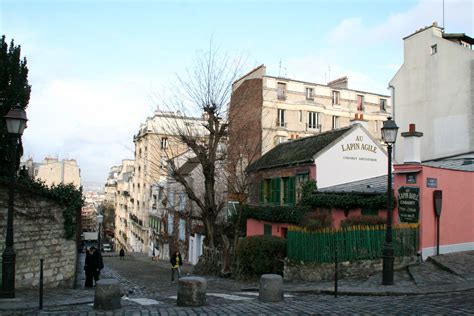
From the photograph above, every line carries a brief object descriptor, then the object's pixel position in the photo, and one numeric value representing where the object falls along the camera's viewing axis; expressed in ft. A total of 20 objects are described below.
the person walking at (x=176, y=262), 64.04
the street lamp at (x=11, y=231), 34.06
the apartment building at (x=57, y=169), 218.79
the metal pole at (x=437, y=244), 51.49
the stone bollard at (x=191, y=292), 33.04
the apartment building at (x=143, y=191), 175.63
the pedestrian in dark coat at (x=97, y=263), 50.22
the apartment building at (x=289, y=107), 133.69
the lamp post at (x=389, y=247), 41.04
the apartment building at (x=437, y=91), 92.27
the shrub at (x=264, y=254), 57.26
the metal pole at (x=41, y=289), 31.07
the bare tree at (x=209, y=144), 70.85
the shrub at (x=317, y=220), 52.54
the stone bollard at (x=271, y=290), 35.37
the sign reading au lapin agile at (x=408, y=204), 50.62
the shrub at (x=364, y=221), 52.24
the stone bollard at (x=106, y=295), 31.17
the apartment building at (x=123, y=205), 239.13
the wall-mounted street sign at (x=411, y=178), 51.21
